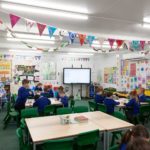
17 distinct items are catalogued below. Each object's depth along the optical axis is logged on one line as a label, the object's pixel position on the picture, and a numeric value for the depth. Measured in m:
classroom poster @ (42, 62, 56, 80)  10.48
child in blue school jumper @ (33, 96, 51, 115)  5.17
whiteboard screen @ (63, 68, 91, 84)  10.91
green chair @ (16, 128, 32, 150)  2.76
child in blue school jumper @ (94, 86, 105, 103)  6.15
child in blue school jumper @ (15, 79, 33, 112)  5.34
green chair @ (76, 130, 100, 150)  2.85
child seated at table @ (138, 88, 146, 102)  6.33
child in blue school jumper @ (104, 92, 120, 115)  5.15
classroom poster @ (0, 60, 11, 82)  9.61
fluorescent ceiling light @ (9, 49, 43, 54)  9.94
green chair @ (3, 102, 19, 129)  5.36
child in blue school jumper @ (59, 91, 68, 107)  5.54
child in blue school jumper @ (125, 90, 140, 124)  5.11
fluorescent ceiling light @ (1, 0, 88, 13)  3.82
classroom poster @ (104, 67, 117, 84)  10.27
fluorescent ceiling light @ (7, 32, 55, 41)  6.59
